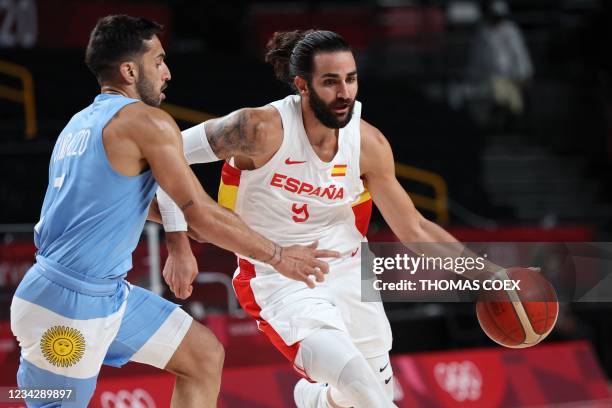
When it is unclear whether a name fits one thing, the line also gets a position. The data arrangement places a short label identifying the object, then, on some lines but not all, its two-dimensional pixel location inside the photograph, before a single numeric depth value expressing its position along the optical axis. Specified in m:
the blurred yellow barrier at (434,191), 22.55
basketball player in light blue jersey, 8.80
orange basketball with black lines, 10.45
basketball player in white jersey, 10.15
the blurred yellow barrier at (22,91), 21.78
